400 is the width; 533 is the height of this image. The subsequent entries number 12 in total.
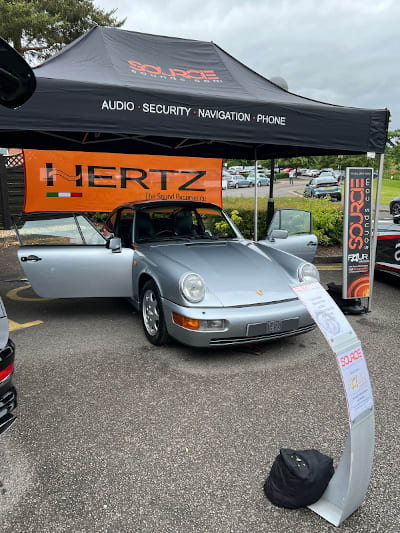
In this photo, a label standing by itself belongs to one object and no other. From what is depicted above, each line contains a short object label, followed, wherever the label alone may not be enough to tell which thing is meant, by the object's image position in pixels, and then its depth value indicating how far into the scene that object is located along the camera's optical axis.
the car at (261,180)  46.86
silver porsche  3.63
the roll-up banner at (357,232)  5.03
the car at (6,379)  2.00
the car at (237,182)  44.16
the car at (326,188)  25.31
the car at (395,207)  18.67
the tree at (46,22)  15.62
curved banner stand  1.93
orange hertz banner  7.26
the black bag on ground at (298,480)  2.08
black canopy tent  3.94
